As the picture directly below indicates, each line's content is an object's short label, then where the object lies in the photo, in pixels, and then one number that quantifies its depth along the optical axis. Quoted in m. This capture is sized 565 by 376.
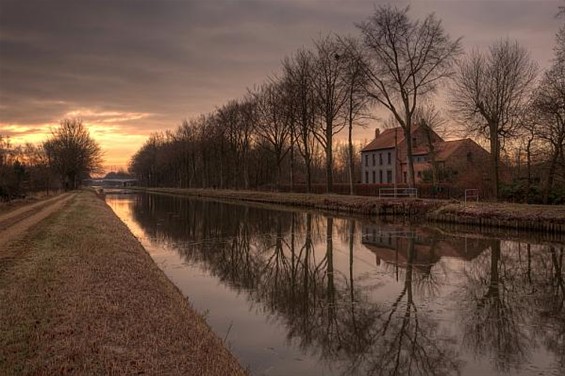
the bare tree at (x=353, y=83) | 39.72
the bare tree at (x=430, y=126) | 40.83
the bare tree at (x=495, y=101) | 33.88
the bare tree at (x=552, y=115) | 25.23
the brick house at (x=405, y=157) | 47.38
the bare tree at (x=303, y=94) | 45.69
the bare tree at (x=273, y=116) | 51.09
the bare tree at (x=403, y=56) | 36.25
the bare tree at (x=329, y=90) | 43.75
